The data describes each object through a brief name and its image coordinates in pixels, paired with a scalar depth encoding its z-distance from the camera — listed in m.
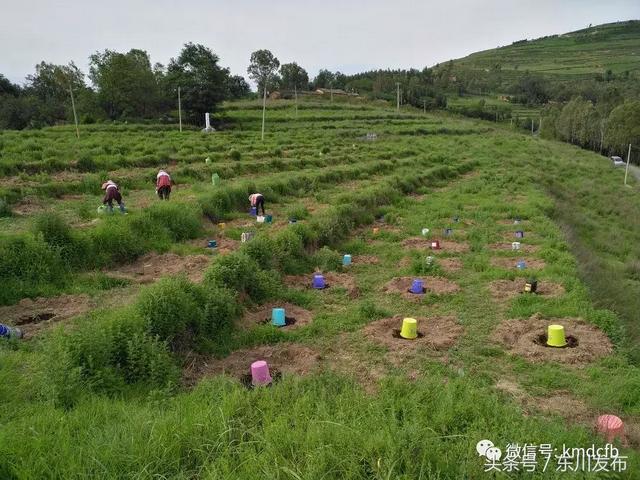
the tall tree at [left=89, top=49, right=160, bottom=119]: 43.97
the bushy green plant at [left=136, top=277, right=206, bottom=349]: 5.68
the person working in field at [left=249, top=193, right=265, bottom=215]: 12.76
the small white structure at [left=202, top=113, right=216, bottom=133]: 35.88
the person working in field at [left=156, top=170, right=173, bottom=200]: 12.76
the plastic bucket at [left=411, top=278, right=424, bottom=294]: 8.42
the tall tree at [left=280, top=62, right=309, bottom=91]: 80.44
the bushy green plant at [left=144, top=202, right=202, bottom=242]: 10.41
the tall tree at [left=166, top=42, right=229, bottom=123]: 43.25
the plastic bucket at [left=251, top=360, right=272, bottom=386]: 5.03
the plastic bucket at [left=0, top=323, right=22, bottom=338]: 5.64
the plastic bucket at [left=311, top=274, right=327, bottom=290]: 8.66
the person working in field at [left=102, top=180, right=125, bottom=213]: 10.92
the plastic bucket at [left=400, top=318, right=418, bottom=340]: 6.54
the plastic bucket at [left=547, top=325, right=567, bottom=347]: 6.30
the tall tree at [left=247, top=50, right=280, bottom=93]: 76.12
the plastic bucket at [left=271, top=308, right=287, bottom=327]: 6.96
